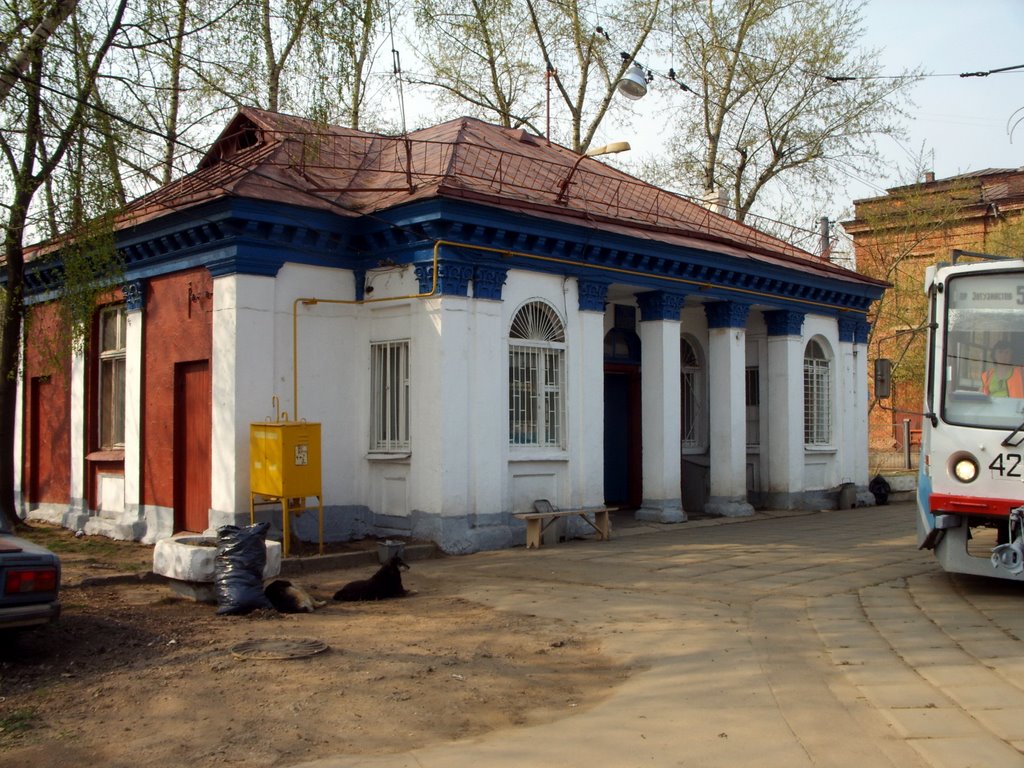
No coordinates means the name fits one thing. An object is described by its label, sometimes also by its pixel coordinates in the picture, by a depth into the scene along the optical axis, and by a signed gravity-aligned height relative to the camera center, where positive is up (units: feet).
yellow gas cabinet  38.22 -1.72
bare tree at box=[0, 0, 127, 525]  35.53 +11.74
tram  29.22 -0.07
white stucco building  41.47 +3.64
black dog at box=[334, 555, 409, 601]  30.78 -5.35
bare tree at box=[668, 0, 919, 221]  91.56 +31.10
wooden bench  42.88 -4.57
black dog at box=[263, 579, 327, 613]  28.73 -5.29
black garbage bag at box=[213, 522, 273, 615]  28.07 -4.36
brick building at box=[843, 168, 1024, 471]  95.81 +18.39
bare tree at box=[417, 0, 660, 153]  89.92 +32.91
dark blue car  20.70 -3.53
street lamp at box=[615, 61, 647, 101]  53.47 +18.28
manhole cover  22.74 -5.45
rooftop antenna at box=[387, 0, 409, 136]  42.95 +15.73
